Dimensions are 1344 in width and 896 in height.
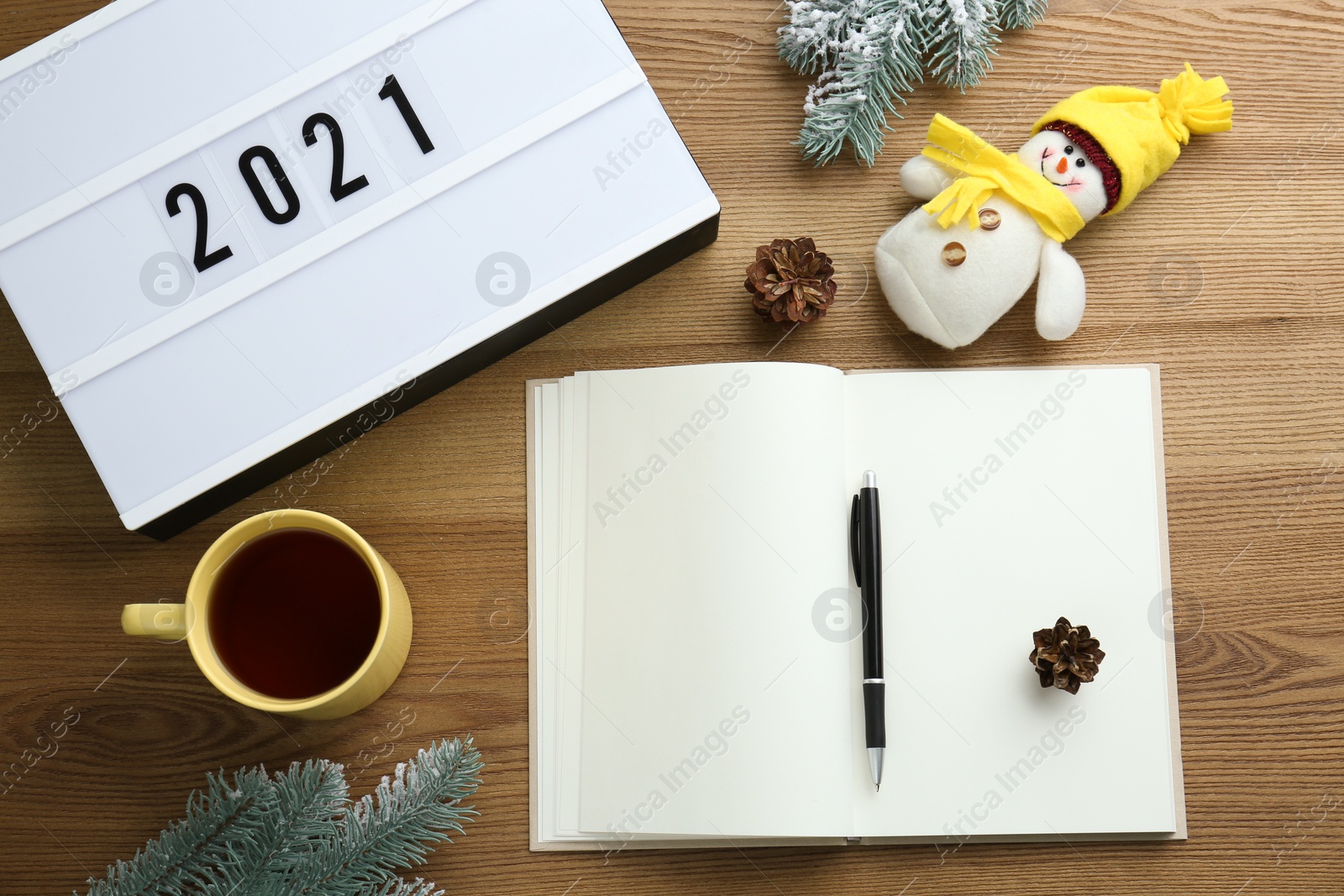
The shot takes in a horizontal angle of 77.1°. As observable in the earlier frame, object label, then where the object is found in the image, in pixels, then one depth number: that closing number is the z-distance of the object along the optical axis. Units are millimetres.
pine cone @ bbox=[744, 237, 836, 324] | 651
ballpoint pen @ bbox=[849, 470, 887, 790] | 626
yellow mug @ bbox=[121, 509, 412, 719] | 530
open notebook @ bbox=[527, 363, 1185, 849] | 620
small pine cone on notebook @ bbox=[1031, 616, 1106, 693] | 617
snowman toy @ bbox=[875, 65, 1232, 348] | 635
